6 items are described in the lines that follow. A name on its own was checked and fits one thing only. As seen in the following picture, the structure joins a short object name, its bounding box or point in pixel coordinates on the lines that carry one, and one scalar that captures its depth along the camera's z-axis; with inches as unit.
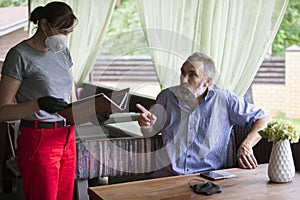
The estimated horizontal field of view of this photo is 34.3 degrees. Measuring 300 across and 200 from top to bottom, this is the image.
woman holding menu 79.9
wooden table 75.0
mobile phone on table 83.7
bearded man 98.7
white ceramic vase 79.4
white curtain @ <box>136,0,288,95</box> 108.4
